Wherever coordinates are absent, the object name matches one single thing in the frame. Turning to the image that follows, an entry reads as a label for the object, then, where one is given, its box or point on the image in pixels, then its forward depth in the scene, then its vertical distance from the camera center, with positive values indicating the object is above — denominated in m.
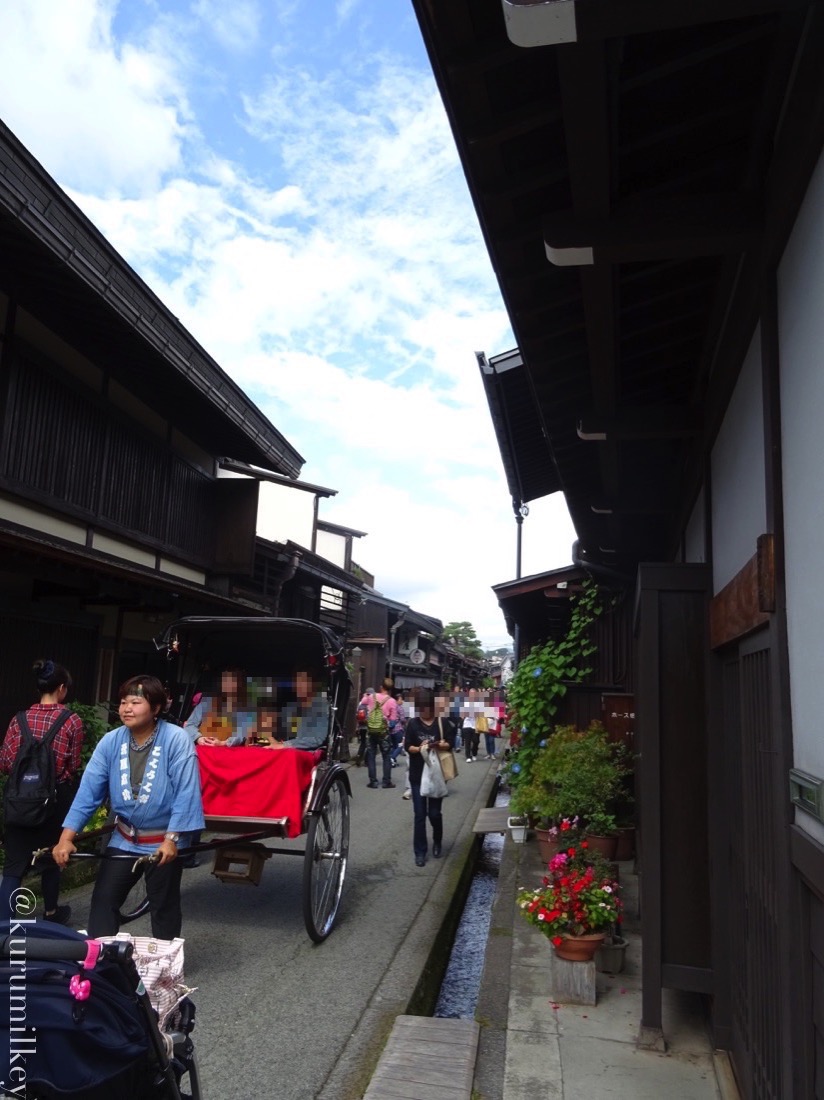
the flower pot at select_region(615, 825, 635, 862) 9.12 -1.50
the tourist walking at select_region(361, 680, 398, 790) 15.94 -0.79
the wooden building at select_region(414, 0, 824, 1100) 2.38 +1.61
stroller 2.19 -0.90
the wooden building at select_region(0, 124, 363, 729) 8.26 +3.08
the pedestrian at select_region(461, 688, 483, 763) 22.47 -0.67
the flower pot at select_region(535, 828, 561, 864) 8.31 -1.43
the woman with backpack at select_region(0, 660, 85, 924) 5.80 -0.60
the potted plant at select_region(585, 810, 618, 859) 7.85 -1.19
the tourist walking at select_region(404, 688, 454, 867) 9.24 -0.53
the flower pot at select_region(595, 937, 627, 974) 5.68 -1.69
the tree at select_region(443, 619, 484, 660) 63.92 +4.95
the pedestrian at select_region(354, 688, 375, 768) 16.93 -0.56
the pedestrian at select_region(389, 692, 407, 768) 20.11 -0.93
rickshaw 6.20 -0.55
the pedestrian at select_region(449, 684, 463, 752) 21.86 -0.28
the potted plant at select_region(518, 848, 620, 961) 5.14 -1.28
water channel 5.93 -2.12
